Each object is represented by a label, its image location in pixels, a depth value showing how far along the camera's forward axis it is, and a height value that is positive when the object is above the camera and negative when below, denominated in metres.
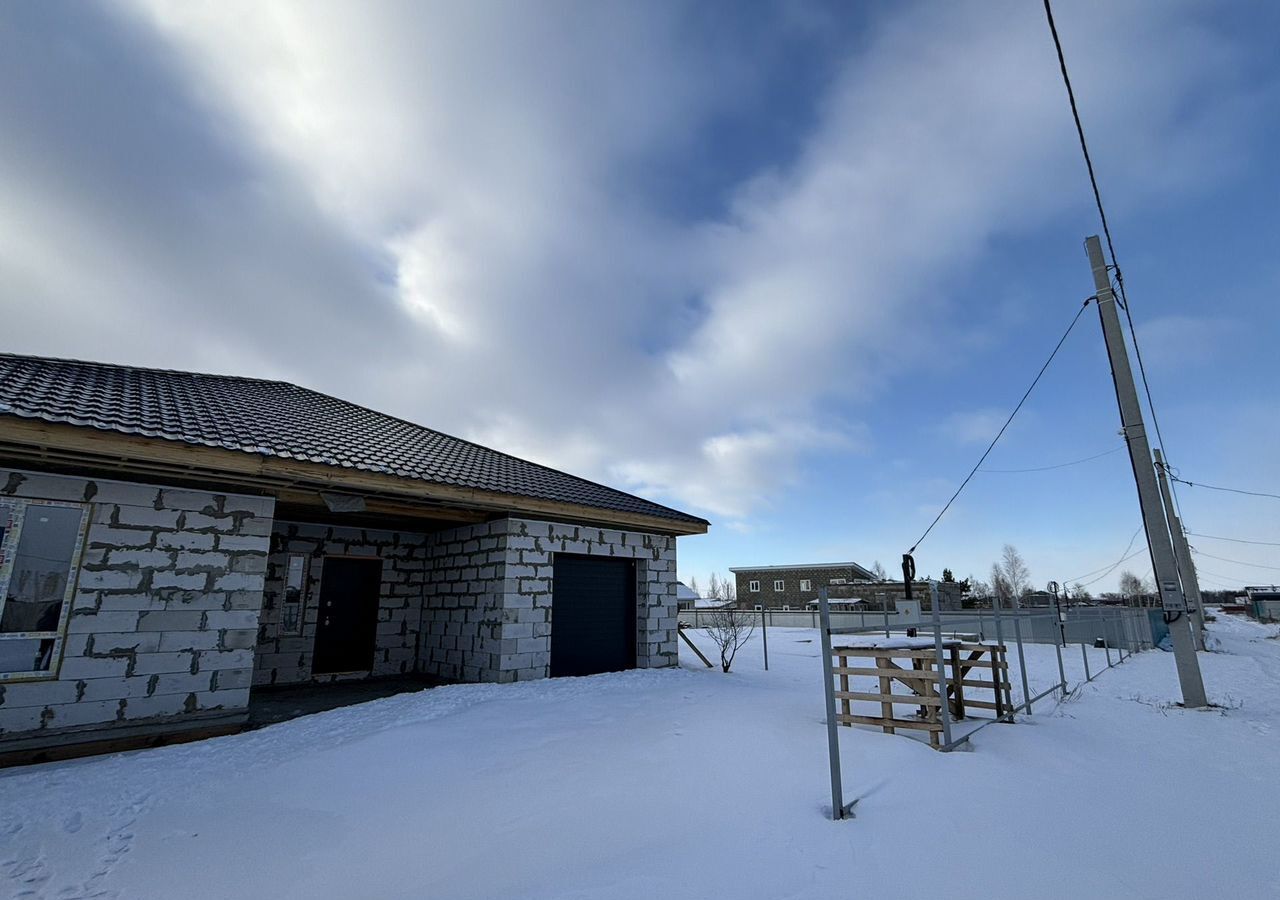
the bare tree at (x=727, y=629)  13.07 -2.57
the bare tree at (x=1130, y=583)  114.69 -2.74
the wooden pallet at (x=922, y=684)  6.11 -1.35
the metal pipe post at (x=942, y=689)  5.63 -1.16
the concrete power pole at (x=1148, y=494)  9.23 +1.35
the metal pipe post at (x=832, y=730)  4.05 -1.19
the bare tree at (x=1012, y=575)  80.06 -0.47
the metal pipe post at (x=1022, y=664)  7.83 -1.33
